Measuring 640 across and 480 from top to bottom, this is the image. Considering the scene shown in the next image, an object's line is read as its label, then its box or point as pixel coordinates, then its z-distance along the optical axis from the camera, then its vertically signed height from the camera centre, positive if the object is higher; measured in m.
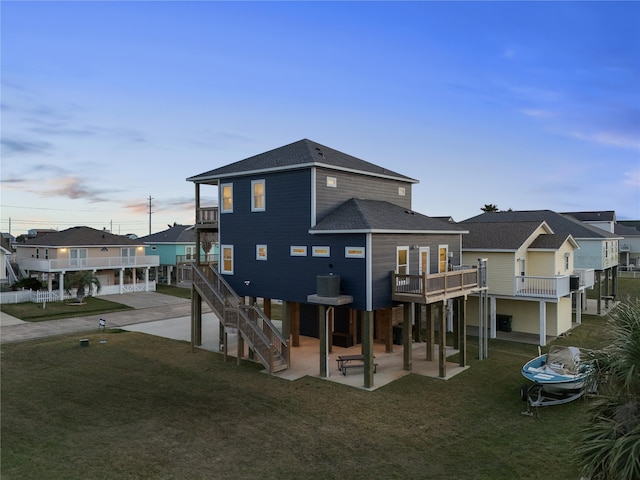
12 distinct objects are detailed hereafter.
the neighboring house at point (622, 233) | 43.12 +1.55
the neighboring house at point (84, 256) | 37.06 -0.87
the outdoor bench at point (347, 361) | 16.64 -4.84
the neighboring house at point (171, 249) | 49.68 -0.28
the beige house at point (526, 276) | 22.23 -1.71
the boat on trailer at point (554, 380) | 13.09 -4.31
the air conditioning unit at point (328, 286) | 15.52 -1.50
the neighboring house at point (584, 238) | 30.30 +0.46
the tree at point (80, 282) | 34.31 -2.92
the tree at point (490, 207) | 65.94 +5.99
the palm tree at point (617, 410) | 4.81 -2.23
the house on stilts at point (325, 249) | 15.77 -0.13
